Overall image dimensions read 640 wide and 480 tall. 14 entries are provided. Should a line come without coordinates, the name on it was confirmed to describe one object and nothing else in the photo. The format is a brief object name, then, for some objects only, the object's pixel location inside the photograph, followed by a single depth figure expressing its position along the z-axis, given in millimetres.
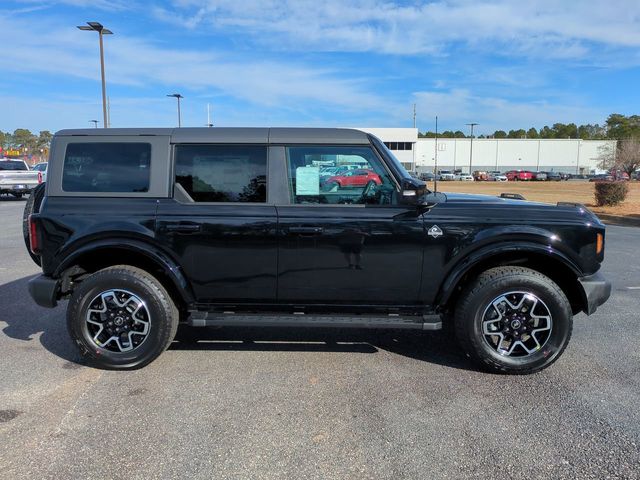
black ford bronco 3756
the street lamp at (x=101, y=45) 22691
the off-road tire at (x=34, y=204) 4211
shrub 18828
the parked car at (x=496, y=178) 72894
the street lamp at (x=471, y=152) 94375
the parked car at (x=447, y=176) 75350
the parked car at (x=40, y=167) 27975
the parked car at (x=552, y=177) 74500
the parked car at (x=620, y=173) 58472
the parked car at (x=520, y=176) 73938
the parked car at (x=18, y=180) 20625
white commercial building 104812
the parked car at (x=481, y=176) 74594
